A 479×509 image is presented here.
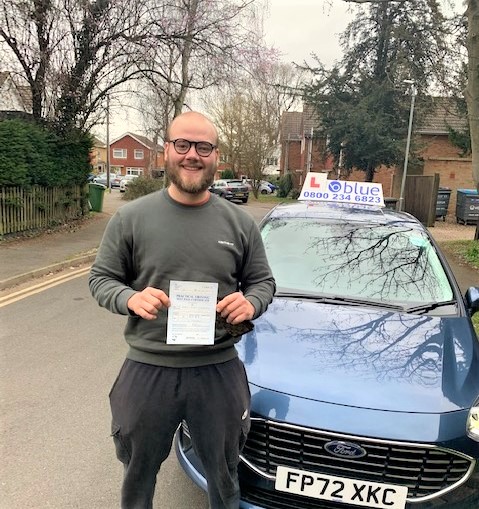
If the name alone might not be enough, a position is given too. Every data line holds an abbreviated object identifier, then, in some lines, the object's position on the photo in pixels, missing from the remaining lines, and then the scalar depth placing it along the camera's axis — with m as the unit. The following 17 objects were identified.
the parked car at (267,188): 47.22
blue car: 2.18
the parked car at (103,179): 46.53
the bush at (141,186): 24.55
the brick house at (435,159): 22.41
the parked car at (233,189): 30.13
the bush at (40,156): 10.75
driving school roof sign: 5.43
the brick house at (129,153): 81.09
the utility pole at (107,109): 14.54
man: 1.98
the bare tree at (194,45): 13.20
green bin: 17.83
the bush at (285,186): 38.72
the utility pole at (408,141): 18.45
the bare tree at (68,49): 12.09
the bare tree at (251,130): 37.25
